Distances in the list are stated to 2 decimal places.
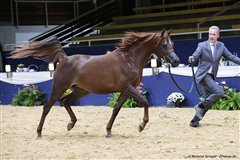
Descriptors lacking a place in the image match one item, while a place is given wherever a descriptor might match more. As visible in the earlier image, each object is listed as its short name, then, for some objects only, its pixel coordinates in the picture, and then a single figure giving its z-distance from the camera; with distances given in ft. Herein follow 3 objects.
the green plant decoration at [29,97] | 94.12
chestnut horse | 49.42
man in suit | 53.42
